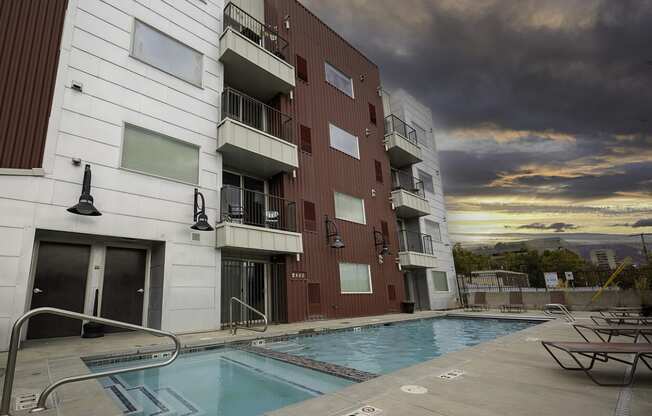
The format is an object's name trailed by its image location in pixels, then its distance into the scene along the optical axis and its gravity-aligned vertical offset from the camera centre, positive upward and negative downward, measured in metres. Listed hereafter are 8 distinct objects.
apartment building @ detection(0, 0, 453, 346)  6.66 +3.28
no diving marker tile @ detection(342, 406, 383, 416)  2.27 -1.05
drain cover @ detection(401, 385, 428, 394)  2.77 -1.10
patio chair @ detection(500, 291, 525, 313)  15.67 -2.00
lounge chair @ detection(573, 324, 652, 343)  4.17 -1.02
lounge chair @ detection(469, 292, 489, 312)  17.58 -1.96
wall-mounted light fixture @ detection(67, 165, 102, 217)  6.37 +1.83
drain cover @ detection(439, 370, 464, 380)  3.27 -1.17
